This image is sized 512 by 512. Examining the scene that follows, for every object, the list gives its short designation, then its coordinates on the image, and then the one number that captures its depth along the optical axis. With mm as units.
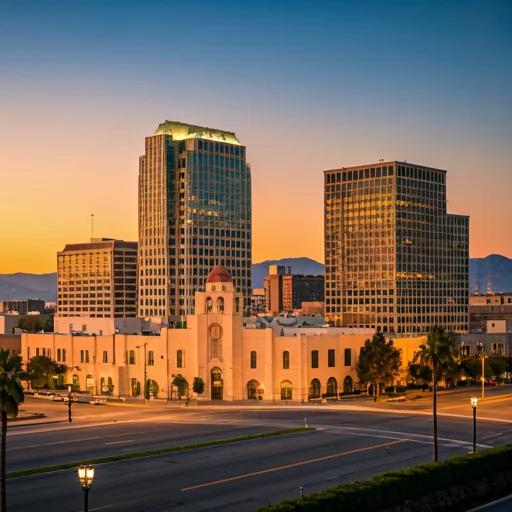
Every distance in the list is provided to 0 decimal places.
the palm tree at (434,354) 71938
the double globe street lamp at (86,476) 47719
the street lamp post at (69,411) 104712
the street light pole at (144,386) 133750
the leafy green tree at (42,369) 149875
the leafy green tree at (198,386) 129250
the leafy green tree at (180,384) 130875
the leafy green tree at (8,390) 50625
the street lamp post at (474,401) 73938
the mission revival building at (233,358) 129500
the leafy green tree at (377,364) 133125
